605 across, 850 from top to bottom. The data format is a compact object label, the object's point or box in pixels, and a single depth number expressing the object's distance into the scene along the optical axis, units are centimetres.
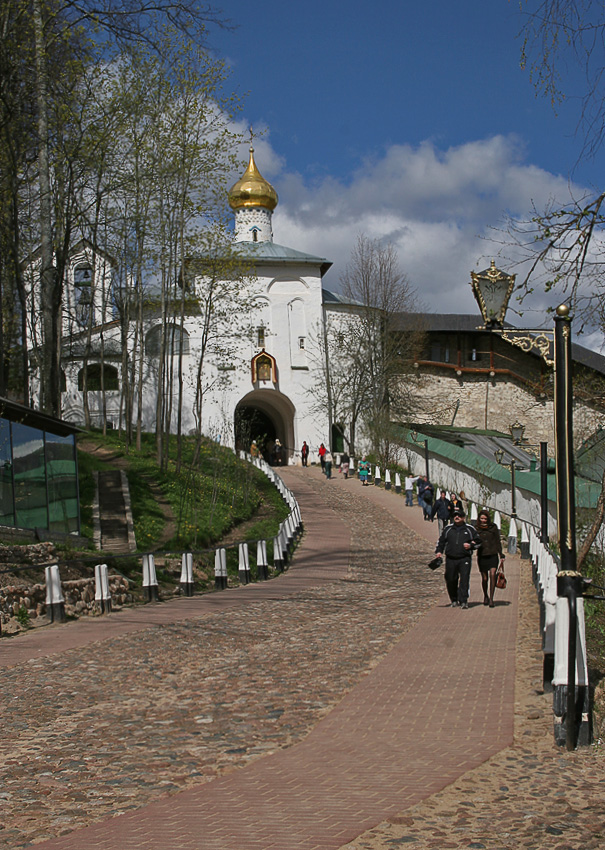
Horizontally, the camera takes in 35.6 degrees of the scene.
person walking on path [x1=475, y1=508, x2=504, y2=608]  1382
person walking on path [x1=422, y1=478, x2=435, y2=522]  3000
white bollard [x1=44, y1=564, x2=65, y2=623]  1256
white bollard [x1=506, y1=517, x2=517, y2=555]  2245
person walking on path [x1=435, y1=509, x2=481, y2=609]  1337
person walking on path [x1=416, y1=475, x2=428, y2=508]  3132
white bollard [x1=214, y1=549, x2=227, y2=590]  1738
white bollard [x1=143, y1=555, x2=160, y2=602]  1537
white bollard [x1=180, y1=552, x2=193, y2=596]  1638
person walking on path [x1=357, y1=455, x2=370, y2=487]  3966
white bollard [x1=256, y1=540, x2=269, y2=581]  1914
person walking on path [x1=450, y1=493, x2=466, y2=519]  2603
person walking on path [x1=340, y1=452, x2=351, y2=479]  4323
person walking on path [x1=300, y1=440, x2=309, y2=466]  5009
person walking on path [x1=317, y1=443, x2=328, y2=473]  4729
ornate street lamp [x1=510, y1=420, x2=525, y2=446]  5218
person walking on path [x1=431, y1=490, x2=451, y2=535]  2669
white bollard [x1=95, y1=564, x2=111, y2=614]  1373
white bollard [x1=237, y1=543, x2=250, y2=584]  1852
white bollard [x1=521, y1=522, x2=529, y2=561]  2147
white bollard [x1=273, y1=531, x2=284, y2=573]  2039
